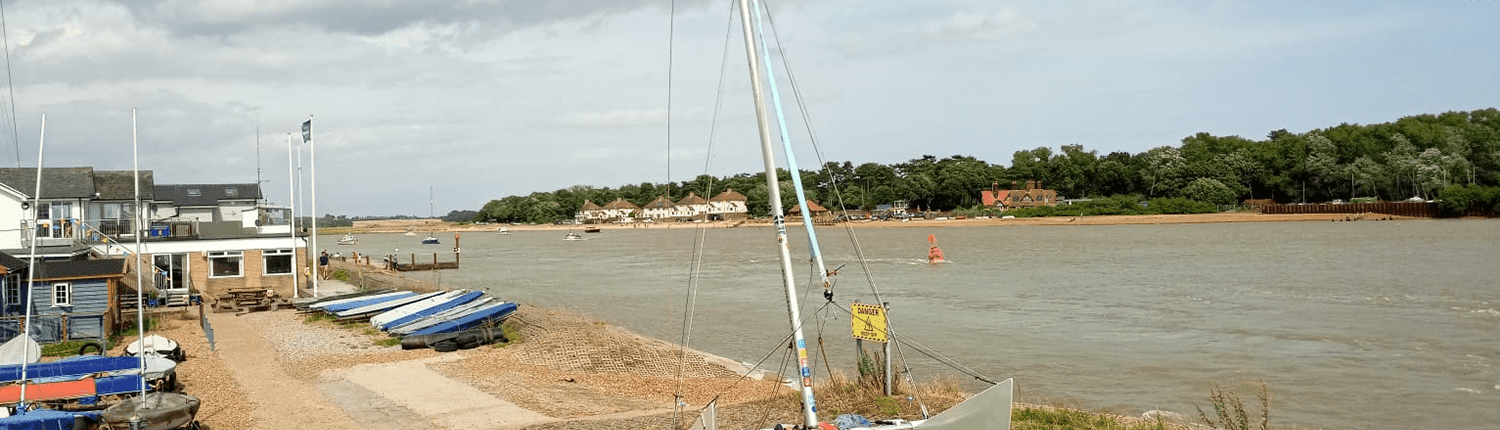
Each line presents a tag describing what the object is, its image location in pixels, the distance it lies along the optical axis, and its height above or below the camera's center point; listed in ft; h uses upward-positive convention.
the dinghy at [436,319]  85.90 -8.32
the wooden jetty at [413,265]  237.45 -10.60
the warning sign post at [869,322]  49.91 -5.46
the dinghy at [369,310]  98.43 -8.46
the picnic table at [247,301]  107.24 -8.13
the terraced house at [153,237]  108.68 -1.05
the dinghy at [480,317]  83.97 -8.27
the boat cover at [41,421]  43.70 -8.18
